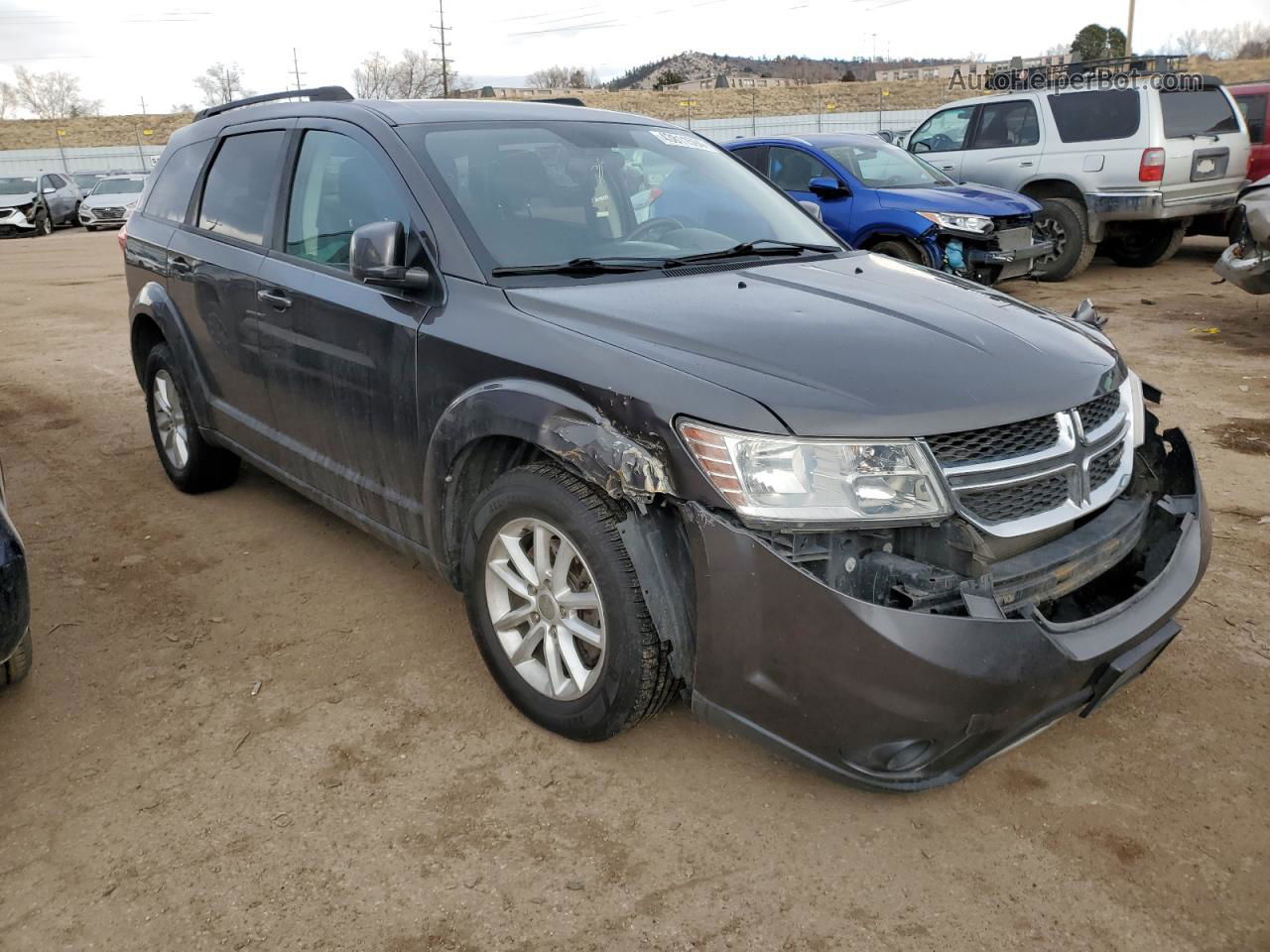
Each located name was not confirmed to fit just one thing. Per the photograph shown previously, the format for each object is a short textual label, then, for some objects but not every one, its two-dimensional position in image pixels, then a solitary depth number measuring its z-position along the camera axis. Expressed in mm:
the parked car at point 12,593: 2822
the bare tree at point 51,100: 86875
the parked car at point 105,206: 24094
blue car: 8852
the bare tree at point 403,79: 72250
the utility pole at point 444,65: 67062
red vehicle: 11359
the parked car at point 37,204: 23609
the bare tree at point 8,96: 88188
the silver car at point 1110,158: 10250
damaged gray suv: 2295
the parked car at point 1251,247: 7555
